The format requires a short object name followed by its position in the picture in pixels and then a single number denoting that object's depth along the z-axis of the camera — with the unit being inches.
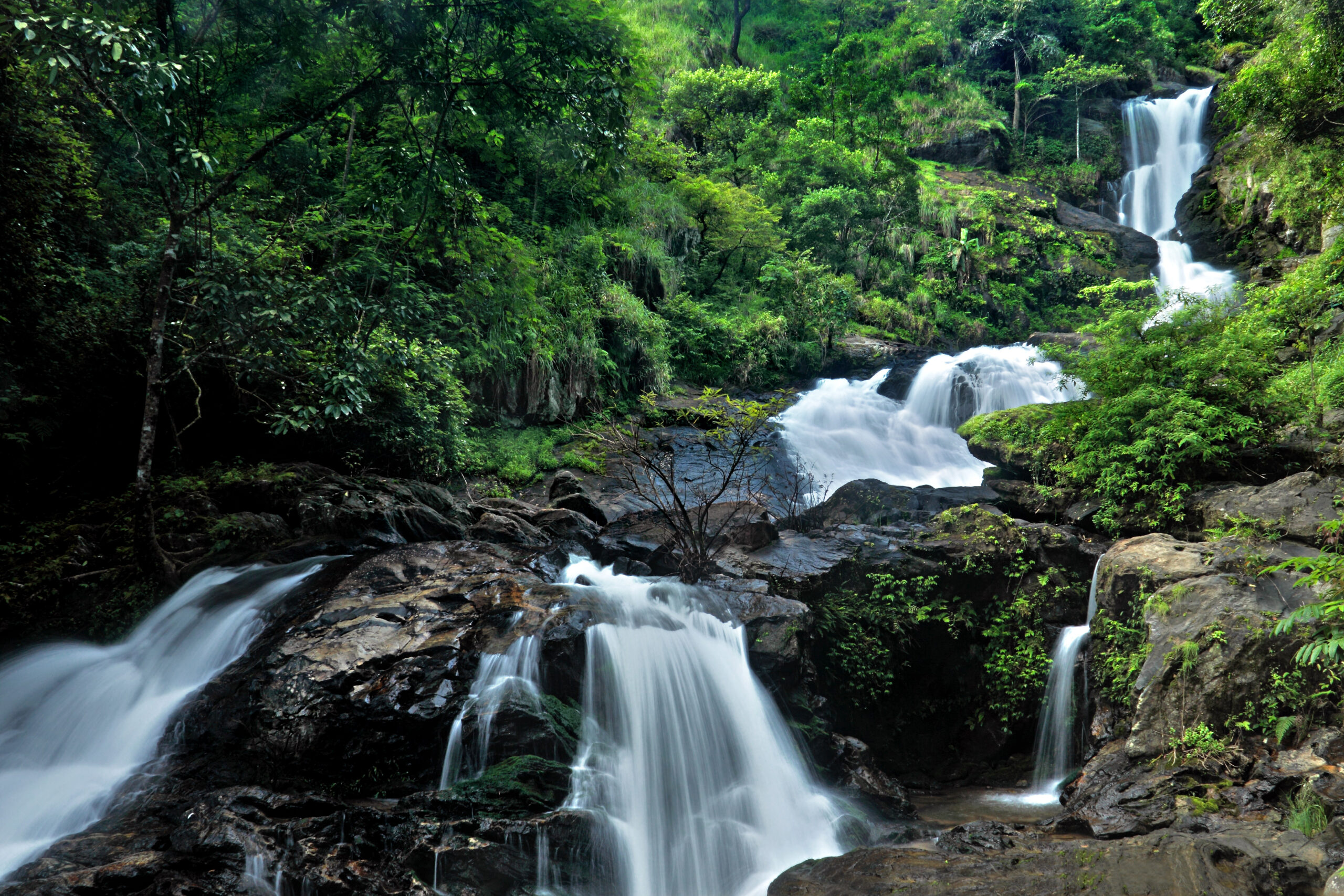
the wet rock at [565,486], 473.4
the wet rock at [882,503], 436.1
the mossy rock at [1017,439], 422.6
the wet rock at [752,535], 374.9
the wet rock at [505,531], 378.0
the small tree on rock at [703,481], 348.5
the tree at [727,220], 796.0
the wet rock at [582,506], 445.4
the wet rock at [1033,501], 399.2
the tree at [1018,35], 1278.3
